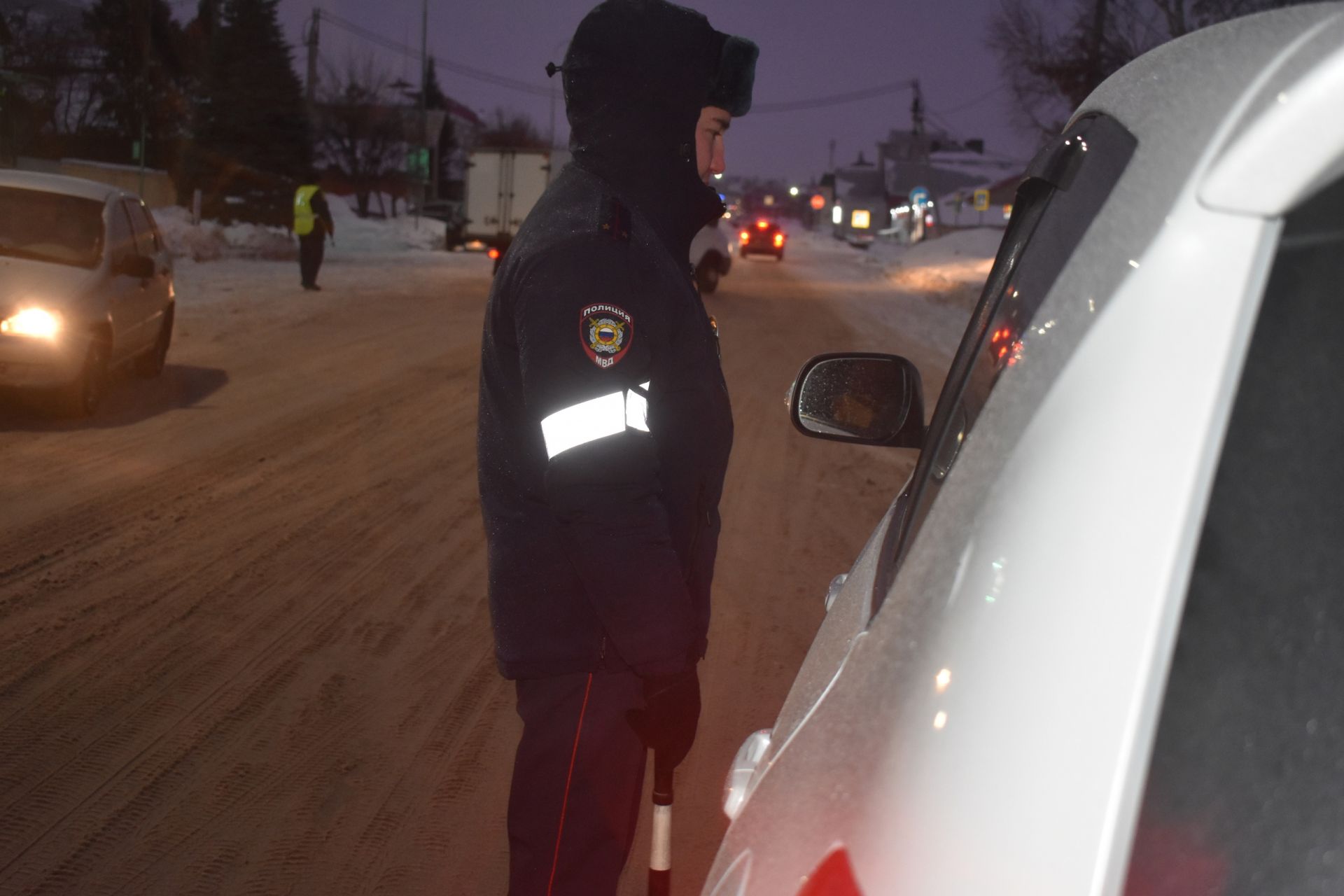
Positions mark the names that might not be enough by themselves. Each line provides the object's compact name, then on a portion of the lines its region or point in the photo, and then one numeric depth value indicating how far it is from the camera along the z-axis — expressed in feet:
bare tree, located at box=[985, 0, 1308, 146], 73.41
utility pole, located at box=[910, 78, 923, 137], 221.05
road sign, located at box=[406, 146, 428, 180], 171.53
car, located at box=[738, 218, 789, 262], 140.67
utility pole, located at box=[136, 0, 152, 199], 85.97
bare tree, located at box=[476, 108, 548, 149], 293.02
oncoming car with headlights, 28.30
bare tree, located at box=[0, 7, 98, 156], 101.45
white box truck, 92.84
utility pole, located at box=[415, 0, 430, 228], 160.56
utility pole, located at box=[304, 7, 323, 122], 138.72
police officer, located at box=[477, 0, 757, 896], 7.00
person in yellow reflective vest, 64.13
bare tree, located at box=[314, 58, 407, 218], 212.84
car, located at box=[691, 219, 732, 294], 79.77
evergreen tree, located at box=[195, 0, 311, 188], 127.34
